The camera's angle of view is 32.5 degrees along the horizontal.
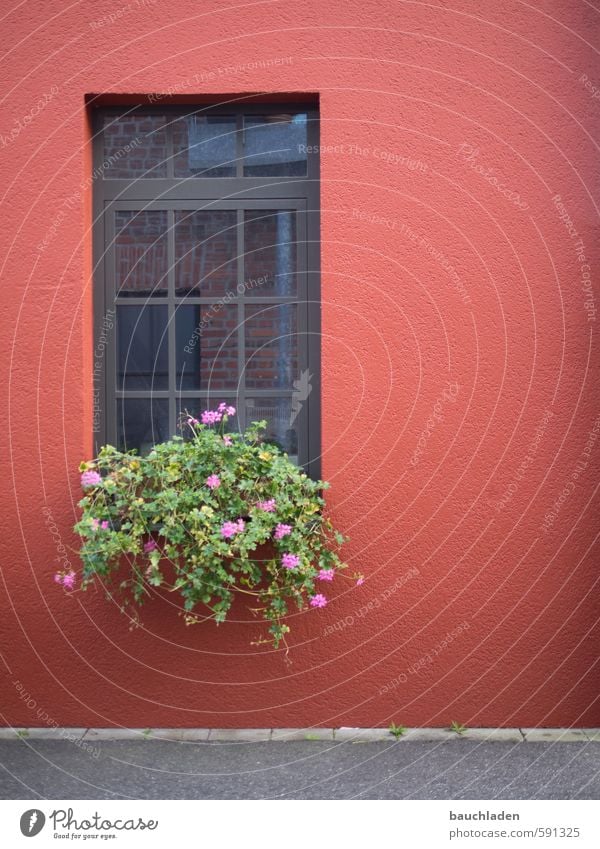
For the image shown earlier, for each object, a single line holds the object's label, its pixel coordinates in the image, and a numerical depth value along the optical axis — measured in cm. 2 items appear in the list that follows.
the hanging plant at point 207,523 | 413
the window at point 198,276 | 466
